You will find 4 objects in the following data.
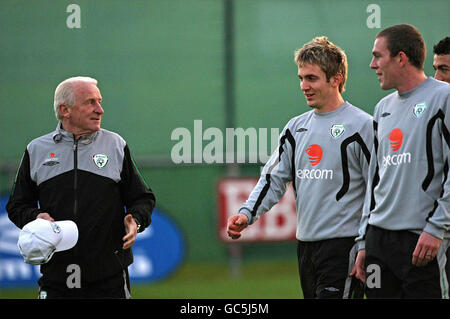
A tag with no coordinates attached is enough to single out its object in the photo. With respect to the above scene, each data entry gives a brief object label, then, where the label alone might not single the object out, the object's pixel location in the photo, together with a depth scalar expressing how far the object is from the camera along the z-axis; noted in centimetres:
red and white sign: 1833
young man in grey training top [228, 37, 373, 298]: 909
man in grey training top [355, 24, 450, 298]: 806
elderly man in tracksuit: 917
